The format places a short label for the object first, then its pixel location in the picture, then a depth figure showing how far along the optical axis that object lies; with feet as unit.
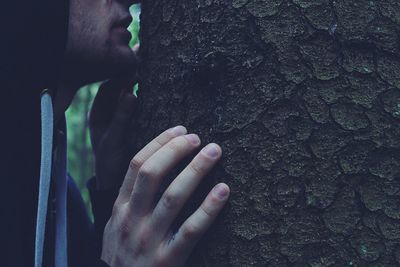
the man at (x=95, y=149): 1.94
